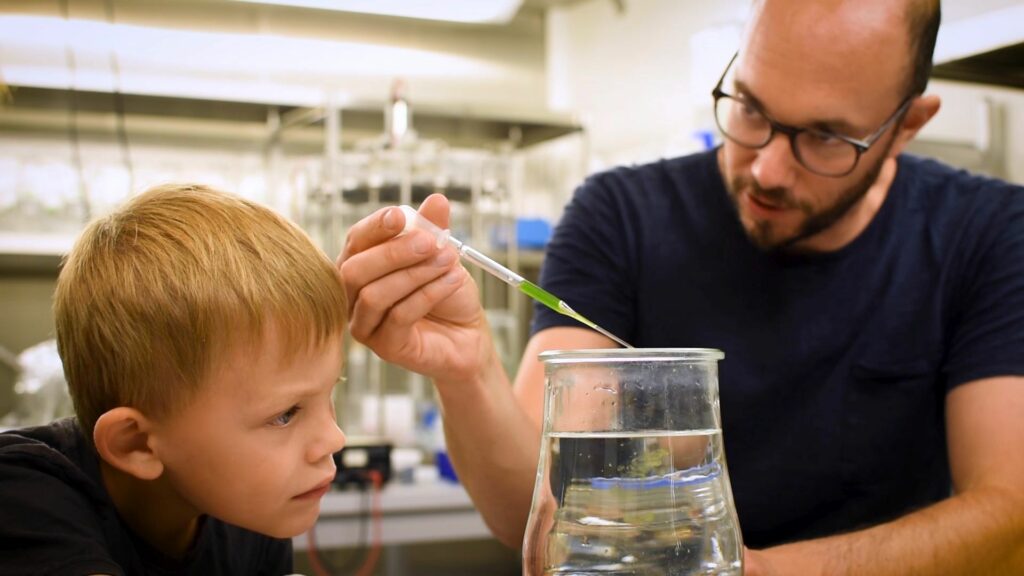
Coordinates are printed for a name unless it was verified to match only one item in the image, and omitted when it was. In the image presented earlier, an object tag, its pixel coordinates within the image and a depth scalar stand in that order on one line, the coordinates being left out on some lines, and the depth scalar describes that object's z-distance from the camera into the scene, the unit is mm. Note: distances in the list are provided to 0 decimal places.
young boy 776
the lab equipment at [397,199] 3311
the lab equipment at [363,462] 2668
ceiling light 3160
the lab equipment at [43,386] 3078
